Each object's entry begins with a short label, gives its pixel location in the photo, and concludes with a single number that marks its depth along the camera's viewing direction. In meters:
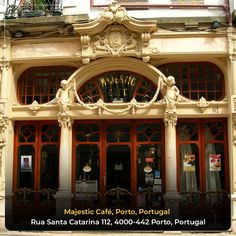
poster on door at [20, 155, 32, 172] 12.14
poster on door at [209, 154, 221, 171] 11.60
